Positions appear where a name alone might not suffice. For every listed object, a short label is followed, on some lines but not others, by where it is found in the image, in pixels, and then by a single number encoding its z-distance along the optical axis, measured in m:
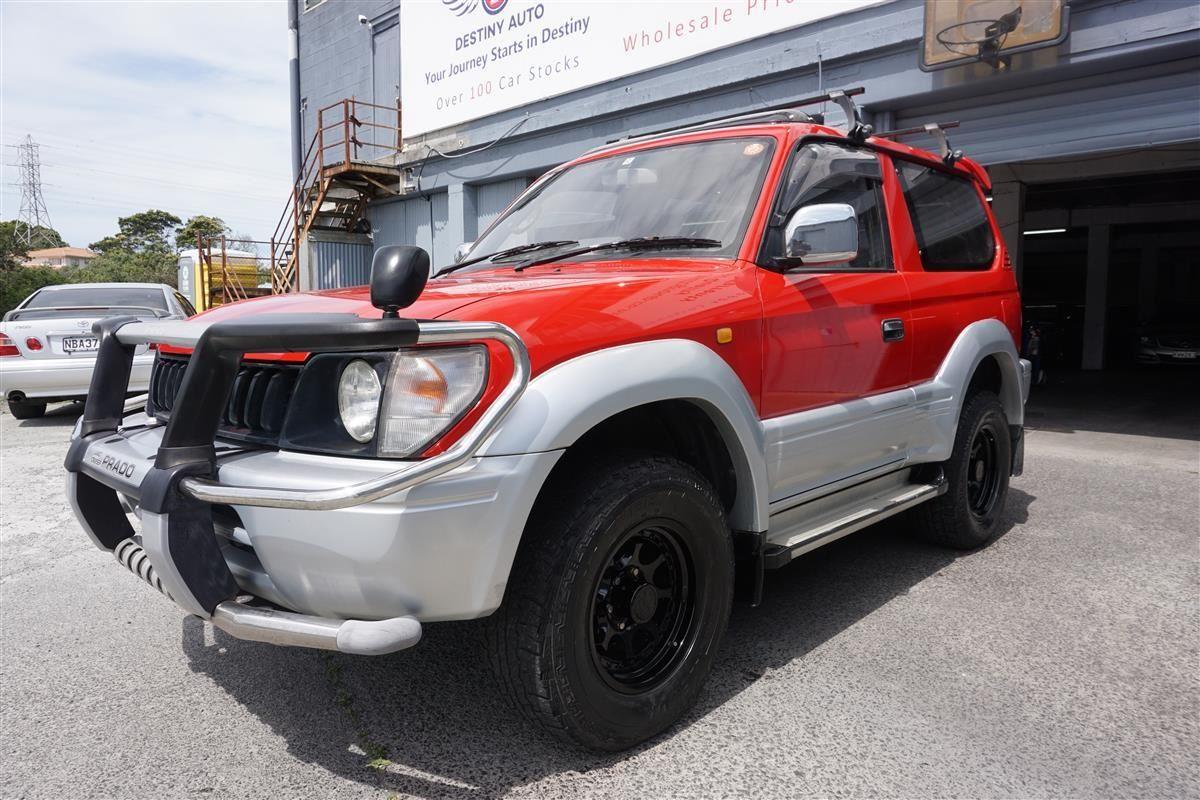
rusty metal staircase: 15.08
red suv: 2.04
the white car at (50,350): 8.26
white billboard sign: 9.52
